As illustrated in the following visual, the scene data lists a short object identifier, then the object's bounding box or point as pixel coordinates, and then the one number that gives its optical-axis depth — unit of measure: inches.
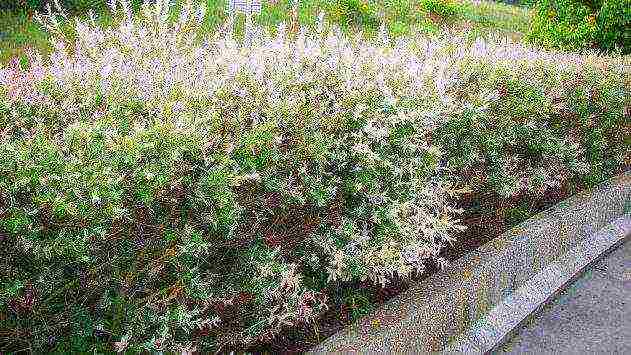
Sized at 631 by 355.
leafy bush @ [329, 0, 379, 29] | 448.8
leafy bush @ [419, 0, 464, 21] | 537.0
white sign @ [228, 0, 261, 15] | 236.7
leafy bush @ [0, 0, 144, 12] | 303.0
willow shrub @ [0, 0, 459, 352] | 106.7
